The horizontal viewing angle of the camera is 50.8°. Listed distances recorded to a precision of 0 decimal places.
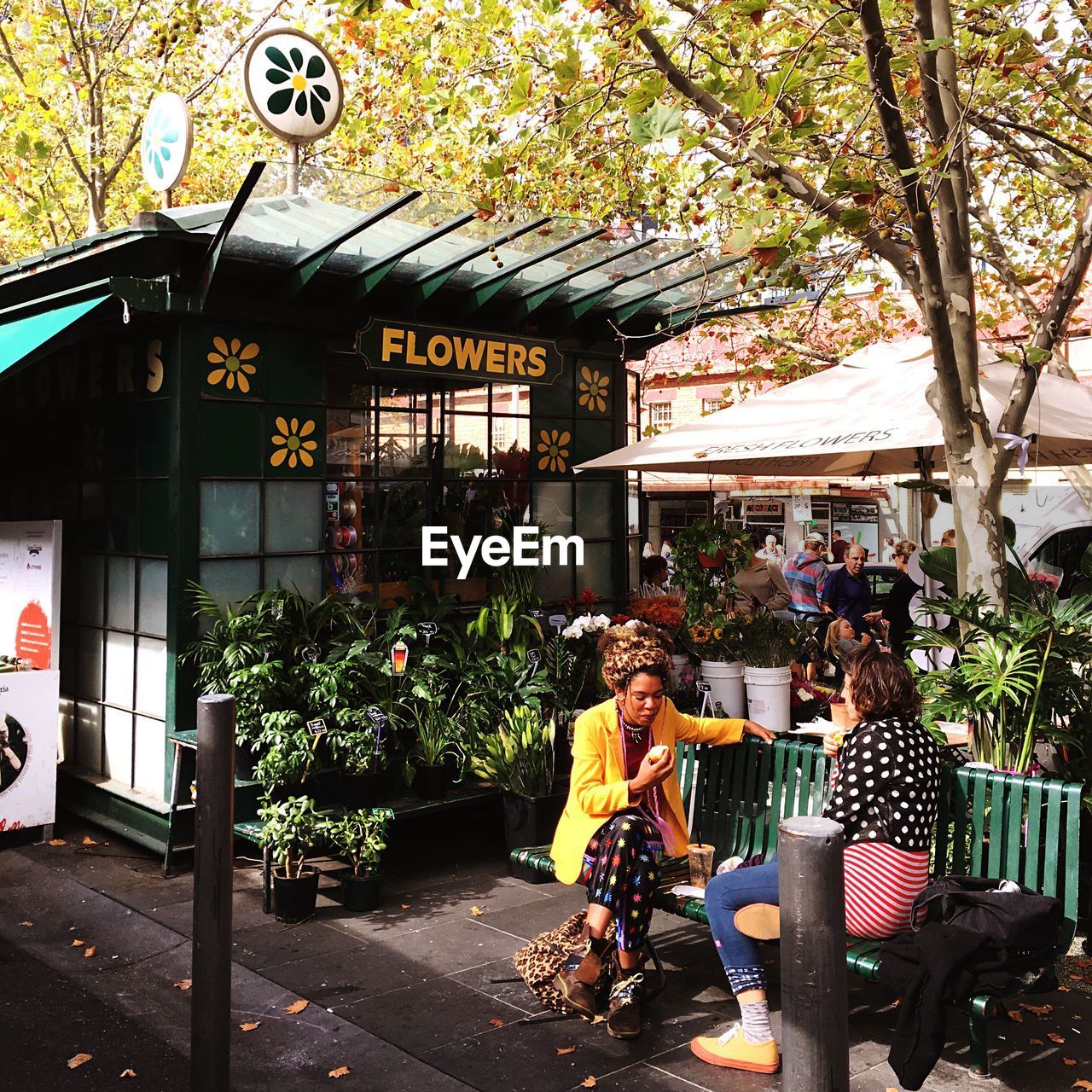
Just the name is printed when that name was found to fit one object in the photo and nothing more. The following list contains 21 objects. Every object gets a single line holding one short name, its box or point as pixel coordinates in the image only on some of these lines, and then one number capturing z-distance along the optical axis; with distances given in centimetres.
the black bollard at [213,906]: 379
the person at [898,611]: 1231
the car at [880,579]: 1803
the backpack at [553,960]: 479
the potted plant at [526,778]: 654
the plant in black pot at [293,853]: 590
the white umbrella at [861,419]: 654
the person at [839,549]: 1555
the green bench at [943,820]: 435
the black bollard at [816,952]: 282
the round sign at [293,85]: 744
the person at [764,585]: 1116
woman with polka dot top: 432
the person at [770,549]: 1698
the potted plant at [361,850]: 600
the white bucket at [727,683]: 923
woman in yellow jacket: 461
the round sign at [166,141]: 761
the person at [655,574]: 1054
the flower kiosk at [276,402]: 684
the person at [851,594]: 1195
